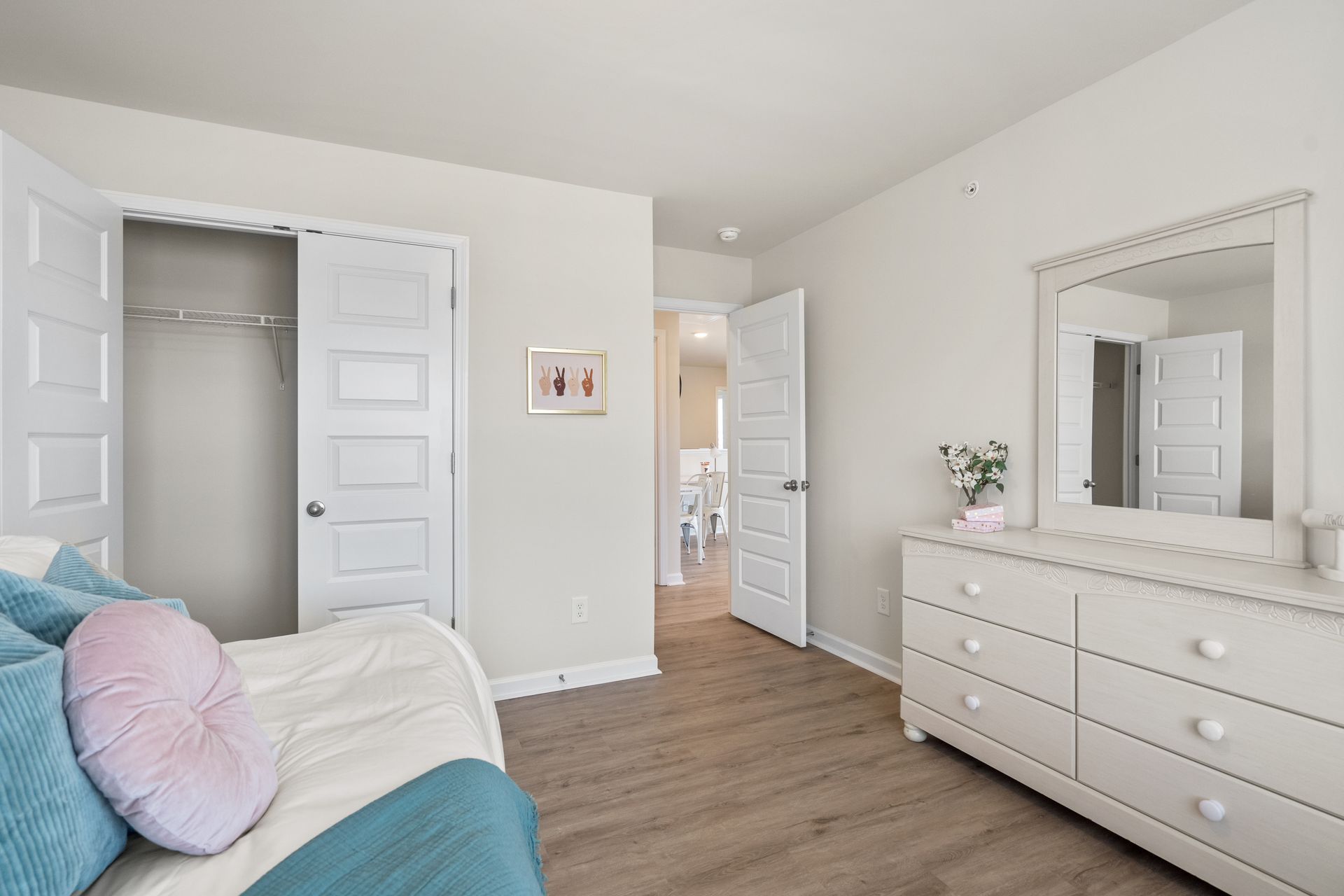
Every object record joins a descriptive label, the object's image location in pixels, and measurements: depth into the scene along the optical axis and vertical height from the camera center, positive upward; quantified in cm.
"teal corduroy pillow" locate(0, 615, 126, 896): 66 -39
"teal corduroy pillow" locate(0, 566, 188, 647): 88 -24
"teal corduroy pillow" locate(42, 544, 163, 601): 111 -24
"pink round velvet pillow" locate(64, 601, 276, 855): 78 -39
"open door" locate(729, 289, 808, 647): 375 -15
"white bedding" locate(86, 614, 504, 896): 82 -54
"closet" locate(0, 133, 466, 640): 276 +14
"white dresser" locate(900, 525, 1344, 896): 151 -73
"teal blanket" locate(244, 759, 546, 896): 77 -54
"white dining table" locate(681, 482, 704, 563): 675 -68
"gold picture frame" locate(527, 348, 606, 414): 320 +34
